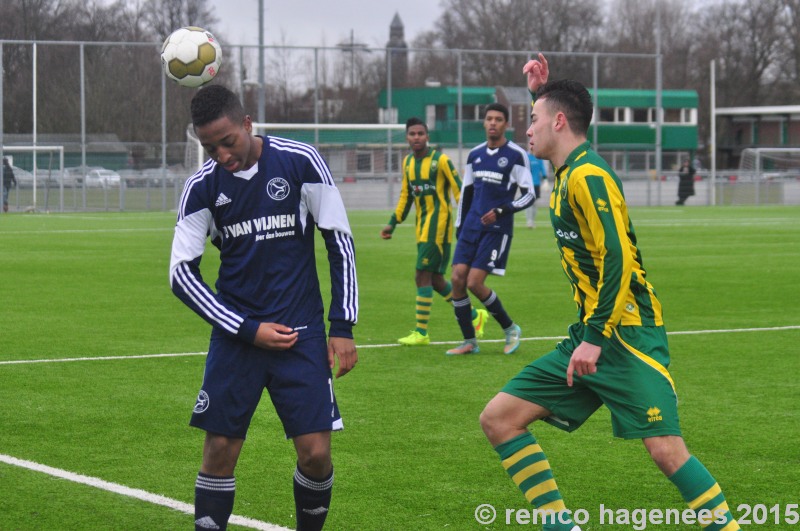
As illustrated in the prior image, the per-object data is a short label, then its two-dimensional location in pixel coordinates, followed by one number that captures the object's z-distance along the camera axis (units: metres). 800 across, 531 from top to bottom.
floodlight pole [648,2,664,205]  43.81
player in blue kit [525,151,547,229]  29.13
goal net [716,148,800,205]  47.59
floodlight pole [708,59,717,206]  45.47
